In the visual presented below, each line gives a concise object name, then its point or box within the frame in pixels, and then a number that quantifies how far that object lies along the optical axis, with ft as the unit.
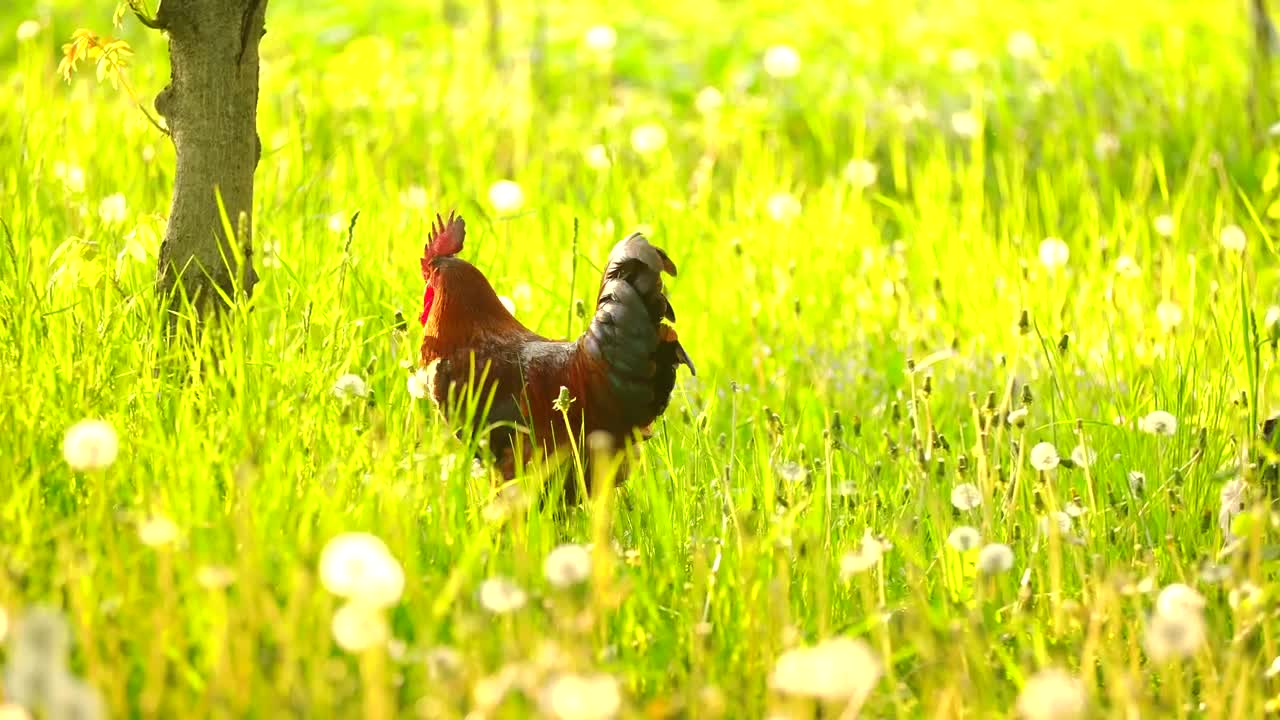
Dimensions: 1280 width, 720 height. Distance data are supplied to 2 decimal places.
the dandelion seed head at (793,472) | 17.94
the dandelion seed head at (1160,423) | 19.85
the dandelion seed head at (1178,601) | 14.99
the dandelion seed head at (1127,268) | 27.50
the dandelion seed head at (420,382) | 19.67
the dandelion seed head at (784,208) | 32.12
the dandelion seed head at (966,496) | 18.66
